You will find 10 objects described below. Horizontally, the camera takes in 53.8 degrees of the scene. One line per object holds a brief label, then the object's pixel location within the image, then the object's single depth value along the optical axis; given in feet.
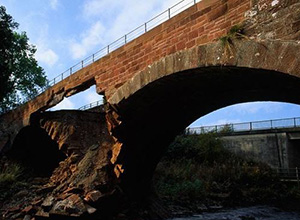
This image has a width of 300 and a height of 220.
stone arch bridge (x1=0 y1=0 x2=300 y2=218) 15.10
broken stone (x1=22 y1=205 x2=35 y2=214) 28.14
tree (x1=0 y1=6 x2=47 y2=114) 60.85
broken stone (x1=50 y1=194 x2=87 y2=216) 24.20
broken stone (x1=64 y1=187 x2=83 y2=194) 25.70
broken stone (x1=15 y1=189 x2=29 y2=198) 34.19
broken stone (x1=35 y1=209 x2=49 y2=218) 25.93
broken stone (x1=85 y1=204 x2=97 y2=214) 24.31
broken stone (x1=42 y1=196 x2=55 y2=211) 26.35
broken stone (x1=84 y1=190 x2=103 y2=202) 24.63
